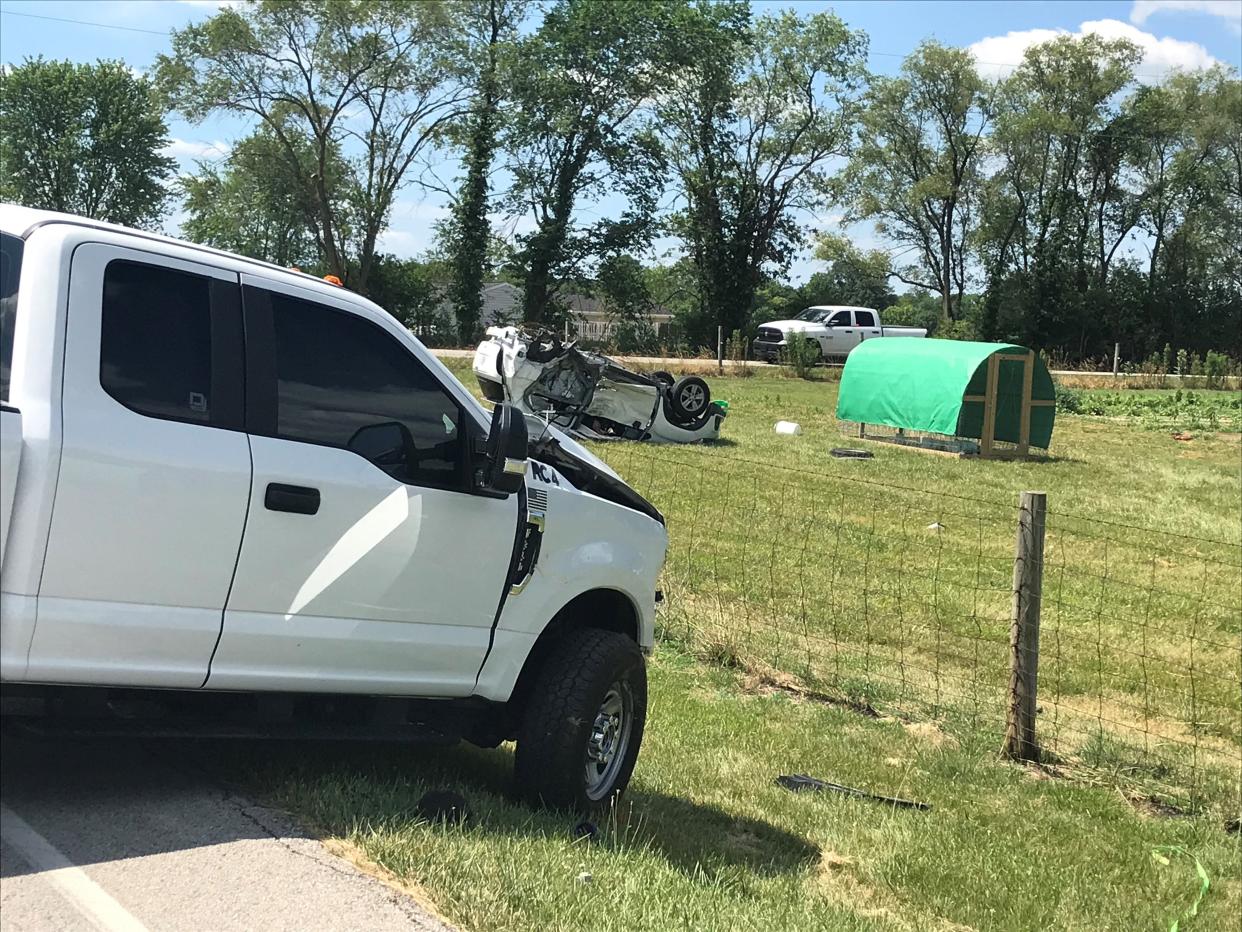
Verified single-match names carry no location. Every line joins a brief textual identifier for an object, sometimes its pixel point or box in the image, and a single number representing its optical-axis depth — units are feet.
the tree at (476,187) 170.40
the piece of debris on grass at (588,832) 15.13
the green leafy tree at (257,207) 175.01
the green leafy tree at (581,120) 164.25
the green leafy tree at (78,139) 210.79
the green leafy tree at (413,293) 175.94
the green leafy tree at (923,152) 200.34
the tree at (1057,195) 192.54
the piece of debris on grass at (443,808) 13.96
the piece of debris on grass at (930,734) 24.02
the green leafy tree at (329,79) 163.02
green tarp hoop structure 70.03
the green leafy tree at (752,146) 184.14
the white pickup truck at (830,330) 143.74
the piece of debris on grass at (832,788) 20.63
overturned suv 61.31
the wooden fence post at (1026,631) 23.26
